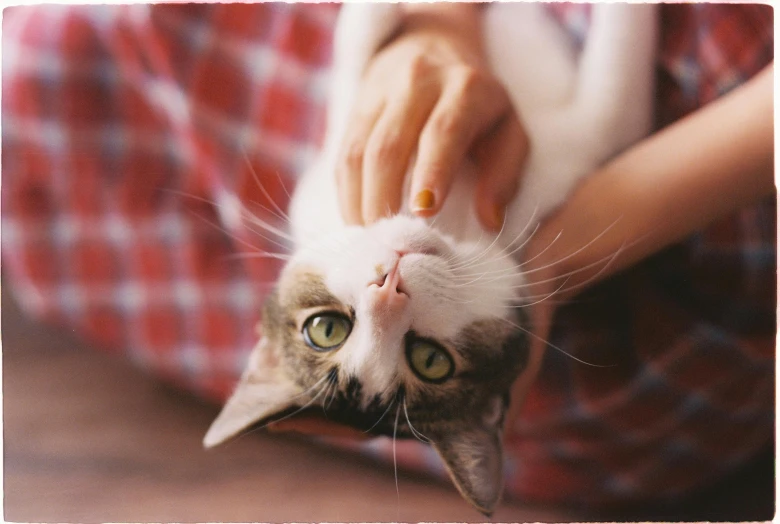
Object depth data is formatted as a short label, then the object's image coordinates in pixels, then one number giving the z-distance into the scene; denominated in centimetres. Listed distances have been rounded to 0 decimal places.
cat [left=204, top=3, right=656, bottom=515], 40
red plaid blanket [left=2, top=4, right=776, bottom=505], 43
